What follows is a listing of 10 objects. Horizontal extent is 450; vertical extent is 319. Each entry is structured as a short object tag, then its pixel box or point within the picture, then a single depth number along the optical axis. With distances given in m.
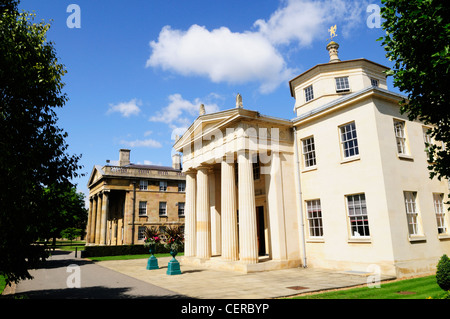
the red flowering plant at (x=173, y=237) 17.81
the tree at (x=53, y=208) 7.62
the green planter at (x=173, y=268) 16.53
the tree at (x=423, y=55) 8.15
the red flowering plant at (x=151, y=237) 18.12
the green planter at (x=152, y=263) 18.89
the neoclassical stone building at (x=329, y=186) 14.55
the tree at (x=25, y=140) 6.71
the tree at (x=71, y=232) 65.79
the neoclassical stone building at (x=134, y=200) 40.66
